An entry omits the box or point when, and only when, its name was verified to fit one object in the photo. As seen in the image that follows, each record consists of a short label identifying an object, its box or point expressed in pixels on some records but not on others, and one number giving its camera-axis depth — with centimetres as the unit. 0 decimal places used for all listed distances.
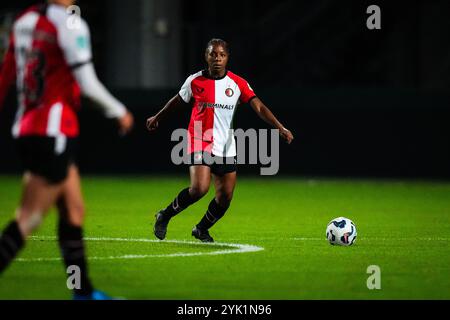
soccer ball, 1191
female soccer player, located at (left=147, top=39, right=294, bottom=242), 1199
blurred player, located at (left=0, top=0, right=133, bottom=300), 784
